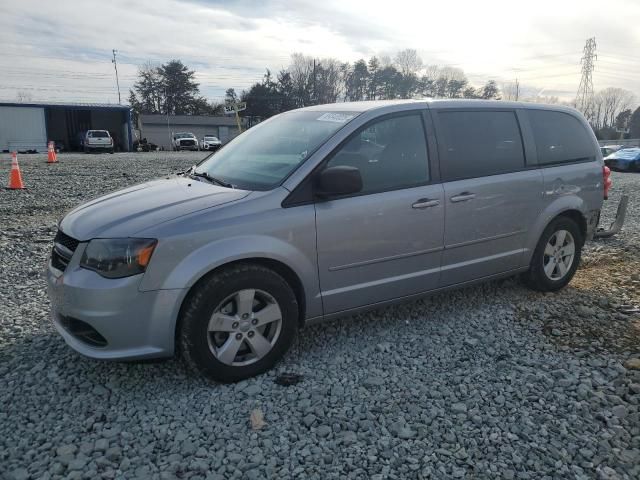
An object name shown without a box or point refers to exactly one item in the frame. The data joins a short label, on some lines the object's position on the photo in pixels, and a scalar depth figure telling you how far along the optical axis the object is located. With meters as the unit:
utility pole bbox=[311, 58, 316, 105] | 62.56
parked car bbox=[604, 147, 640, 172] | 22.97
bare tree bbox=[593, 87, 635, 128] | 84.31
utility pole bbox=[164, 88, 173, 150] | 72.88
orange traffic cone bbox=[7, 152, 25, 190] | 11.41
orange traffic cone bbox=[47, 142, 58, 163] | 21.26
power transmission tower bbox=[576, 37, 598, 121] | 69.07
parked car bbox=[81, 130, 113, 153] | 33.81
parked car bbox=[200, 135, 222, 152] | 43.85
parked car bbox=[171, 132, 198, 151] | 43.62
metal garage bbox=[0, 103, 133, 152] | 35.62
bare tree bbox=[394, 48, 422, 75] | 64.06
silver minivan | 2.91
